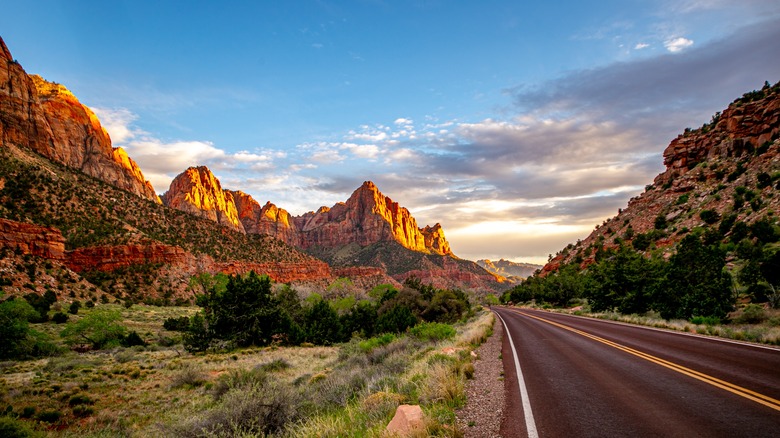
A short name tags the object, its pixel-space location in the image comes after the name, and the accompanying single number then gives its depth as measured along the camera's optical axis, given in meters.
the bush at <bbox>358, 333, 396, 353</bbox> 23.52
